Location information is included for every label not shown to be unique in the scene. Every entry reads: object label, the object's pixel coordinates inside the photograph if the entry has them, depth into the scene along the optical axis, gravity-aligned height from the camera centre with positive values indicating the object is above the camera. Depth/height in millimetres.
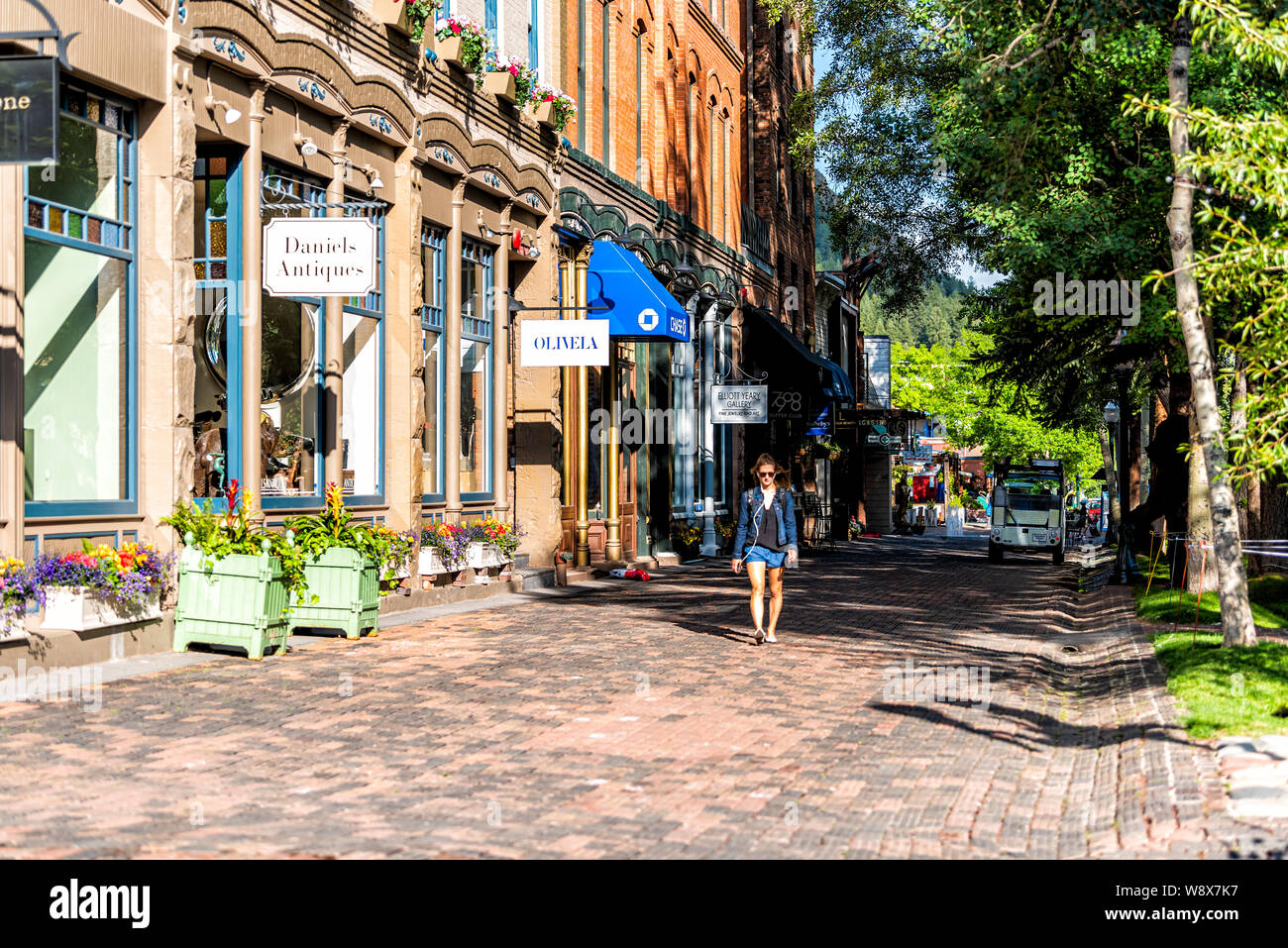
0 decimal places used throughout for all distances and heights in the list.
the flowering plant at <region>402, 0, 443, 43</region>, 17375 +5708
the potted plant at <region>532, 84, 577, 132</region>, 21500 +5744
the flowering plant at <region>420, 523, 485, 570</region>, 17859 -588
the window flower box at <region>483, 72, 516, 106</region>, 19969 +5561
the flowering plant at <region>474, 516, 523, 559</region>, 19656 -589
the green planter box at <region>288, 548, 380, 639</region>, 13820 -932
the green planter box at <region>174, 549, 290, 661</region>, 12039 -881
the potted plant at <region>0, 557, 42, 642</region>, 10258 -699
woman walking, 14672 -449
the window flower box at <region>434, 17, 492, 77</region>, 18469 +5736
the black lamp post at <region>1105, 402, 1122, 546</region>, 44031 +2073
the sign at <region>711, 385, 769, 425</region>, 30203 +1771
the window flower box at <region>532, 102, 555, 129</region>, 21484 +5562
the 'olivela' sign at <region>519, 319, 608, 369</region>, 19734 +2026
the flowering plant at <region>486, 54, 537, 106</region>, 20328 +5888
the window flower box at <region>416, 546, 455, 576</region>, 17656 -848
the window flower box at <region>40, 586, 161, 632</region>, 10961 -864
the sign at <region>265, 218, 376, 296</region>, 13703 +2212
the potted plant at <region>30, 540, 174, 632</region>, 10961 -694
